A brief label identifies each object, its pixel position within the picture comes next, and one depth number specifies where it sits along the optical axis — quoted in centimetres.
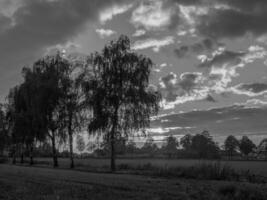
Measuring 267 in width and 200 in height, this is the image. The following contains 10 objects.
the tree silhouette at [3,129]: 6468
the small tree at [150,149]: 16471
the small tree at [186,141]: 15385
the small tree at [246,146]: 13950
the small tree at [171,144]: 17344
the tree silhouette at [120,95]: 3459
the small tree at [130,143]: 3588
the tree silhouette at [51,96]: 4338
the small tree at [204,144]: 12879
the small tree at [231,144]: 14950
